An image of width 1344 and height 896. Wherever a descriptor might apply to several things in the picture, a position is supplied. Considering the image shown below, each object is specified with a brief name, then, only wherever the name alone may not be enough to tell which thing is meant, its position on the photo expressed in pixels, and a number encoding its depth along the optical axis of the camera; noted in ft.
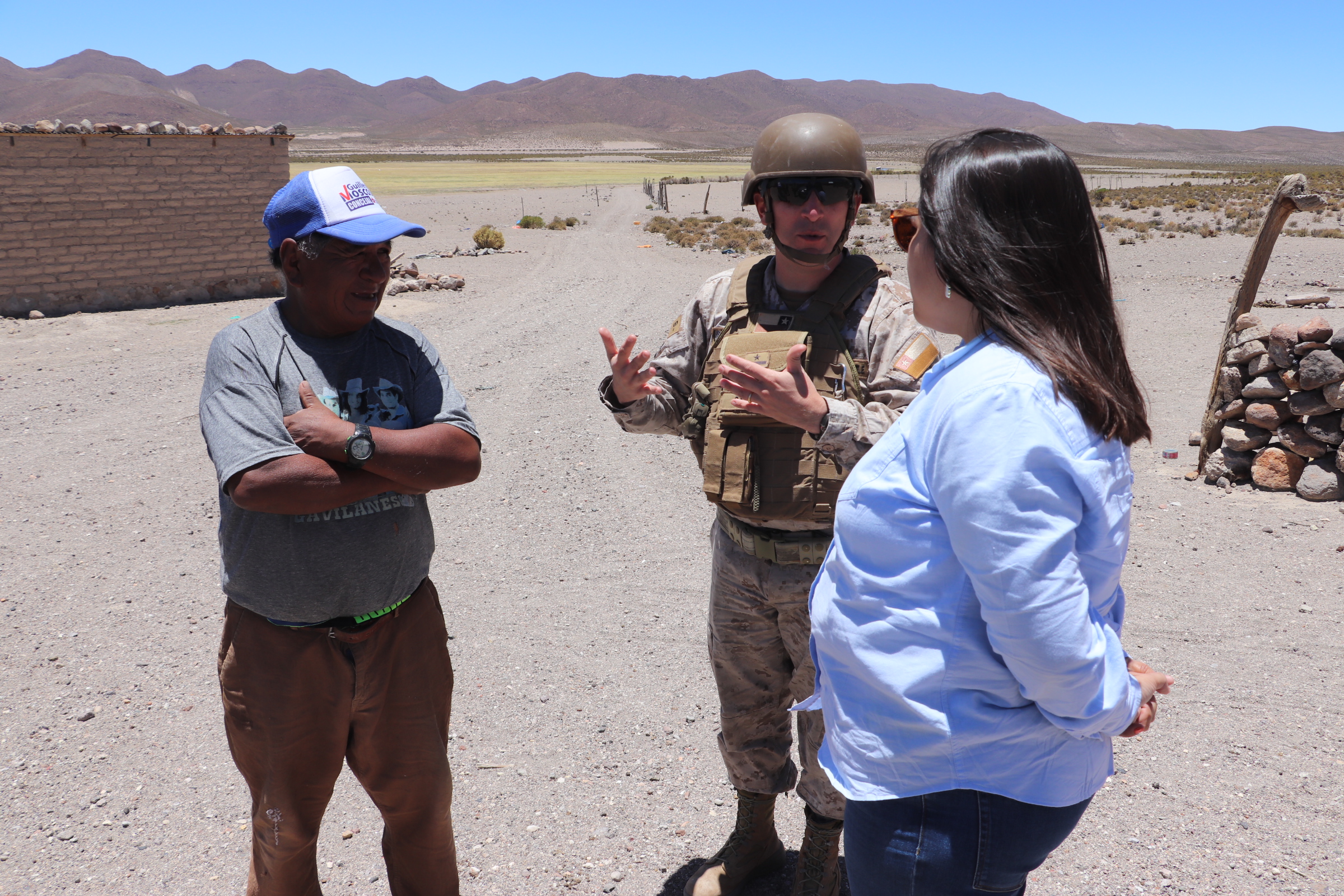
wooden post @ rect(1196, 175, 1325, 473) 20.39
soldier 7.72
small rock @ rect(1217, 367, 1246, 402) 21.58
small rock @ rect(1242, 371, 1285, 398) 20.81
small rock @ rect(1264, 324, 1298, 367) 20.25
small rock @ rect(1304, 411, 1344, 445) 20.36
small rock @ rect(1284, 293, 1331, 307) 34.14
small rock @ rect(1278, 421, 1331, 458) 20.65
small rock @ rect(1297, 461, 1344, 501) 20.11
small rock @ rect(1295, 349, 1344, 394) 19.52
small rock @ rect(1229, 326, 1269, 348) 21.48
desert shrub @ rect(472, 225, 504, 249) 75.92
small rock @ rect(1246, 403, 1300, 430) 21.04
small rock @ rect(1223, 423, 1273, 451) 21.43
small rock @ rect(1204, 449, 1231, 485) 21.75
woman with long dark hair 4.00
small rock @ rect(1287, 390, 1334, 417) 20.15
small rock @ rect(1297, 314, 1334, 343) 19.83
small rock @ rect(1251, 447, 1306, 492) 20.98
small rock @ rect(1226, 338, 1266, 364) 21.06
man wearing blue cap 6.29
